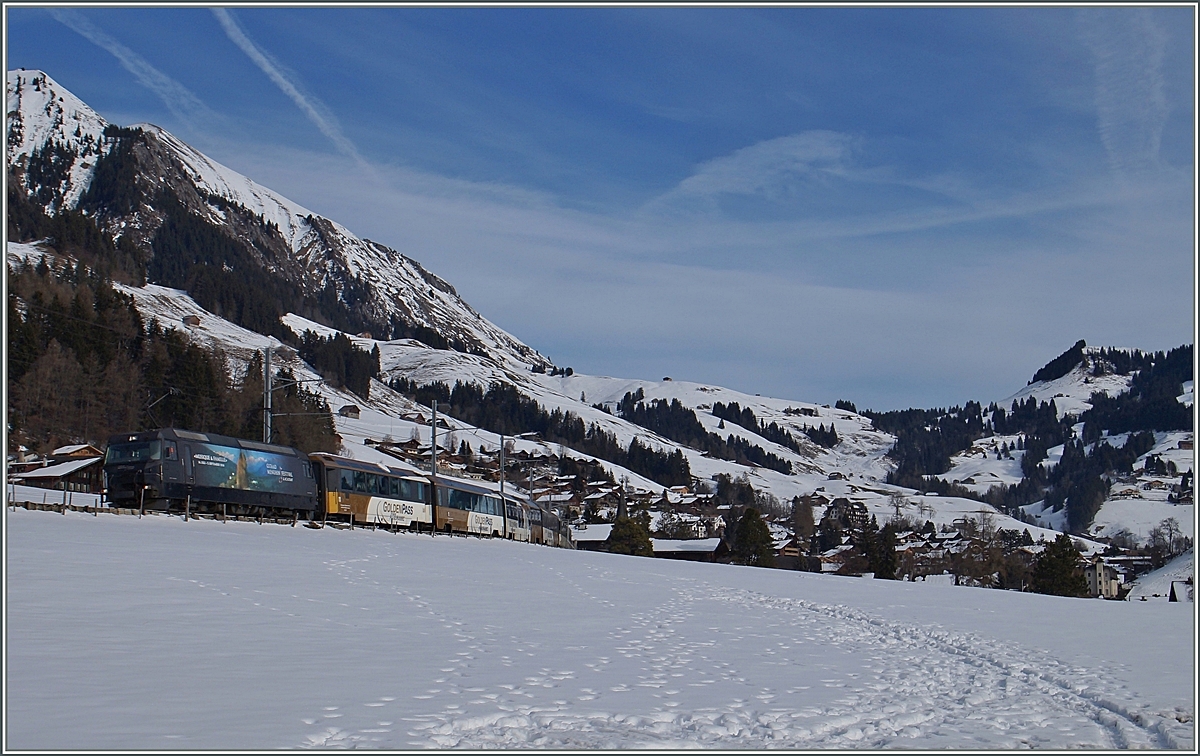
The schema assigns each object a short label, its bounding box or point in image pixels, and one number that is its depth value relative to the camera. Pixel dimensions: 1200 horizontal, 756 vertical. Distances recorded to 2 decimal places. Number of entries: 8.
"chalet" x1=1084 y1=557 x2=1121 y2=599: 117.19
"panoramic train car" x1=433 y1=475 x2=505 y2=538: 51.59
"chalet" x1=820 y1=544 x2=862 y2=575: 133.40
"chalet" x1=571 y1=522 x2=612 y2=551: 114.00
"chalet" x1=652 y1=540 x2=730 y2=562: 112.75
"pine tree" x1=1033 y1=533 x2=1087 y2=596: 73.75
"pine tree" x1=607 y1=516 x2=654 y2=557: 97.88
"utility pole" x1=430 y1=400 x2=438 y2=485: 52.75
